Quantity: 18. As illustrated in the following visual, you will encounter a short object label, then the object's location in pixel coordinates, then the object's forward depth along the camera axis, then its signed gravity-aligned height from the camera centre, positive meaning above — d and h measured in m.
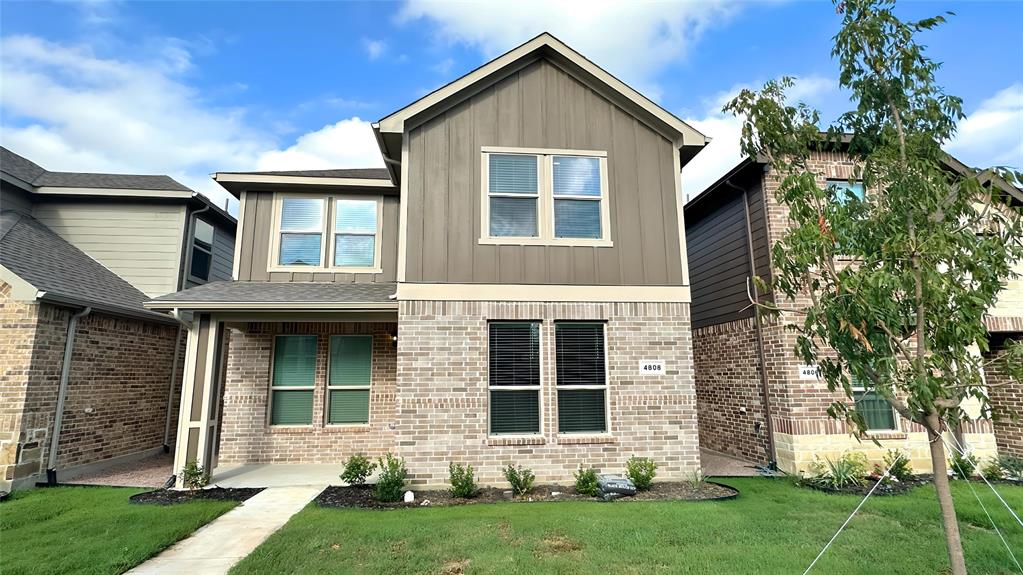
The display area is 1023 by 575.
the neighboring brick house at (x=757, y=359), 8.83 +0.34
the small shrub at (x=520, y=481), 7.34 -1.47
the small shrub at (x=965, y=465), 8.60 -1.52
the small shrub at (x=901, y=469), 8.49 -1.54
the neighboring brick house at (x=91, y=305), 8.14 +1.31
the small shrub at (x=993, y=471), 8.63 -1.62
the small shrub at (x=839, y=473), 8.05 -1.54
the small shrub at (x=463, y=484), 7.20 -1.47
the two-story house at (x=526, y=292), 7.85 +1.41
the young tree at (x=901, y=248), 3.54 +0.93
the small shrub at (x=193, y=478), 7.76 -1.45
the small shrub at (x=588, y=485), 7.43 -1.54
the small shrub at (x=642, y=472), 7.53 -1.39
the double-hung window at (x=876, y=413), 9.09 -0.66
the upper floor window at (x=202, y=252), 12.57 +3.20
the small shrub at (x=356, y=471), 7.84 -1.39
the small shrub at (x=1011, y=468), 8.61 -1.58
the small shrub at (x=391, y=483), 7.09 -1.42
